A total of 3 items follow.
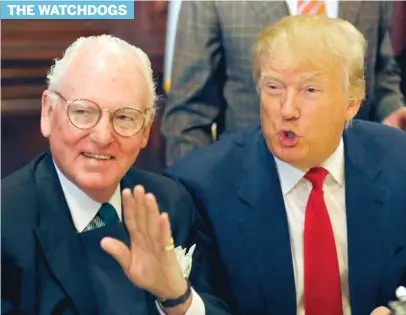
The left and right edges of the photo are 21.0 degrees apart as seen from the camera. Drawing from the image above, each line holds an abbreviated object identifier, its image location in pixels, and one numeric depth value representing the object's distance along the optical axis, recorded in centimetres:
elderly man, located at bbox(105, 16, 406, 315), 183
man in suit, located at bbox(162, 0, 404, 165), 187
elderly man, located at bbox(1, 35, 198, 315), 174
